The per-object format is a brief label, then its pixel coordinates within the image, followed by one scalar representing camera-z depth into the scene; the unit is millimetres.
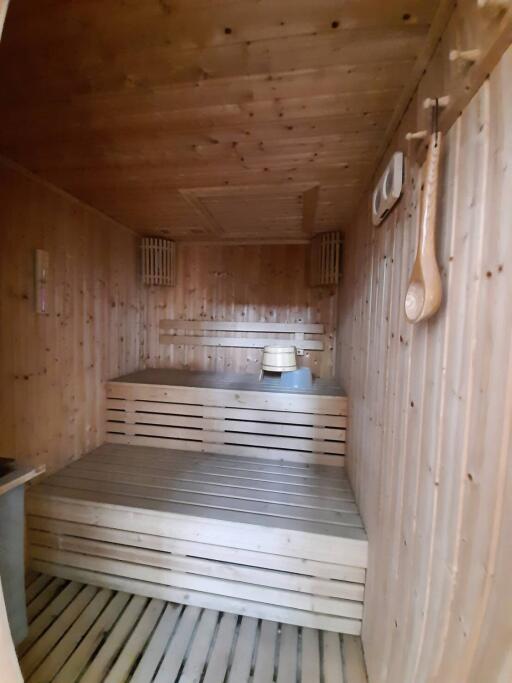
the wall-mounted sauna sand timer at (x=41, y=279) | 1820
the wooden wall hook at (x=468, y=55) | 625
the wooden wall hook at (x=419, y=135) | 860
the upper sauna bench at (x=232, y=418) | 2182
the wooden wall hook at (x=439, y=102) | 763
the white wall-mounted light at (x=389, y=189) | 1121
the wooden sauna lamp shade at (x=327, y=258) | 2756
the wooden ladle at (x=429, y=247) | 783
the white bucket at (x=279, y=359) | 2488
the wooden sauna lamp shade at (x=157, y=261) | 3035
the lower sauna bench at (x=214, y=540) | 1439
